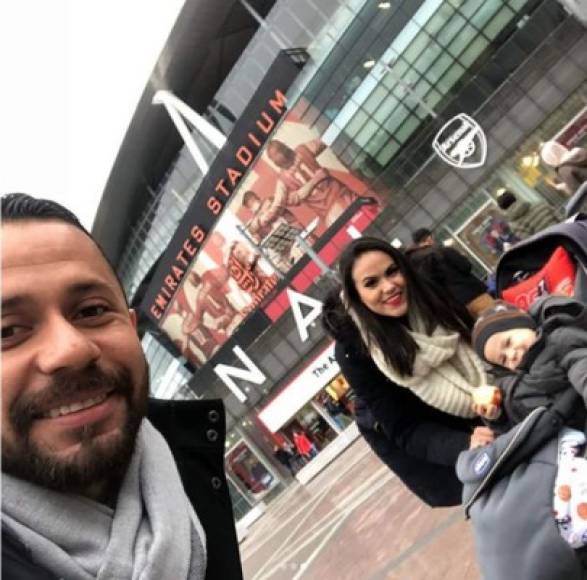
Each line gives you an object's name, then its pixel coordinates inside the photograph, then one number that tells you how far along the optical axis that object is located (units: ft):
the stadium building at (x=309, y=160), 66.80
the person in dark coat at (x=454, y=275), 10.02
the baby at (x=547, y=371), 6.24
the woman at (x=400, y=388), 9.27
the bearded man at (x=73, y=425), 3.93
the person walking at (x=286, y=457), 86.48
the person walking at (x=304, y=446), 83.10
